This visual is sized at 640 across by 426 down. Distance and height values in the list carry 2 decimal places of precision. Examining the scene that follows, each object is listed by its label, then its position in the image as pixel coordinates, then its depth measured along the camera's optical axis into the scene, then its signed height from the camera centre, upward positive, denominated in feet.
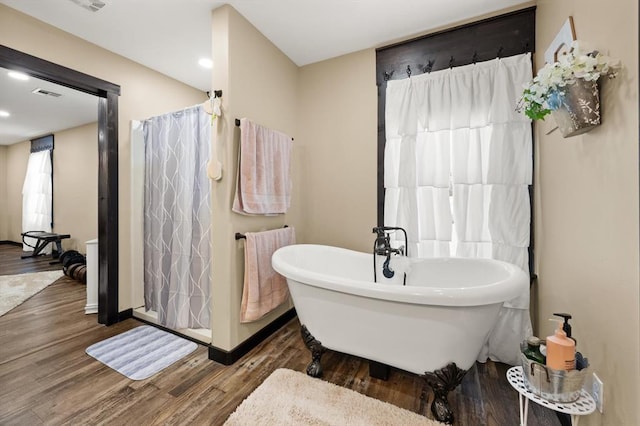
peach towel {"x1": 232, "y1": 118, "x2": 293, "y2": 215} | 6.05 +1.10
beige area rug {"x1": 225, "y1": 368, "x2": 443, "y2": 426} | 4.28 -3.45
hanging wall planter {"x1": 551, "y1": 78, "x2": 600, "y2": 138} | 3.32 +1.44
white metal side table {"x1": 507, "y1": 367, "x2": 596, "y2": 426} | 3.00 -2.30
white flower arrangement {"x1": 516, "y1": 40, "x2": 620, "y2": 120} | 3.18 +1.78
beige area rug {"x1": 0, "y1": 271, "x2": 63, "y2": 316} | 9.06 -2.96
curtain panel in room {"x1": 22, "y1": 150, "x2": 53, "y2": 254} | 16.46 +1.32
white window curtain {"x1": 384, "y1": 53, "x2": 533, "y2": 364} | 5.85 +1.11
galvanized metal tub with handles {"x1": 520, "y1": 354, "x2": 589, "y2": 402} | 3.07 -2.07
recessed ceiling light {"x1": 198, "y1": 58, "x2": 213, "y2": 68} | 8.00 +4.81
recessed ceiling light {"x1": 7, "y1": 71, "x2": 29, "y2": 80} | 9.05 +5.00
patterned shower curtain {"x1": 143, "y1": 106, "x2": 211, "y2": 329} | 6.84 -0.11
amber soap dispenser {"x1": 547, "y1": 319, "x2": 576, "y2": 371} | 3.08 -1.71
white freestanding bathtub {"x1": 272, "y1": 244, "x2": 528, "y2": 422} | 3.94 -1.73
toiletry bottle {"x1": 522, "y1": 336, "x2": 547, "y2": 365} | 3.31 -1.86
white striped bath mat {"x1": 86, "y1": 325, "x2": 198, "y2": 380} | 5.70 -3.38
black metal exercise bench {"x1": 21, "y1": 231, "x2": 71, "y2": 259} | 14.88 -1.50
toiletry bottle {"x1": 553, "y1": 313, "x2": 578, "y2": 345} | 3.31 -1.49
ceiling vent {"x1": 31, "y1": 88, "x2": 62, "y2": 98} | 10.47 +5.10
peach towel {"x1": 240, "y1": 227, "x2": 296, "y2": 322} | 6.22 -1.65
